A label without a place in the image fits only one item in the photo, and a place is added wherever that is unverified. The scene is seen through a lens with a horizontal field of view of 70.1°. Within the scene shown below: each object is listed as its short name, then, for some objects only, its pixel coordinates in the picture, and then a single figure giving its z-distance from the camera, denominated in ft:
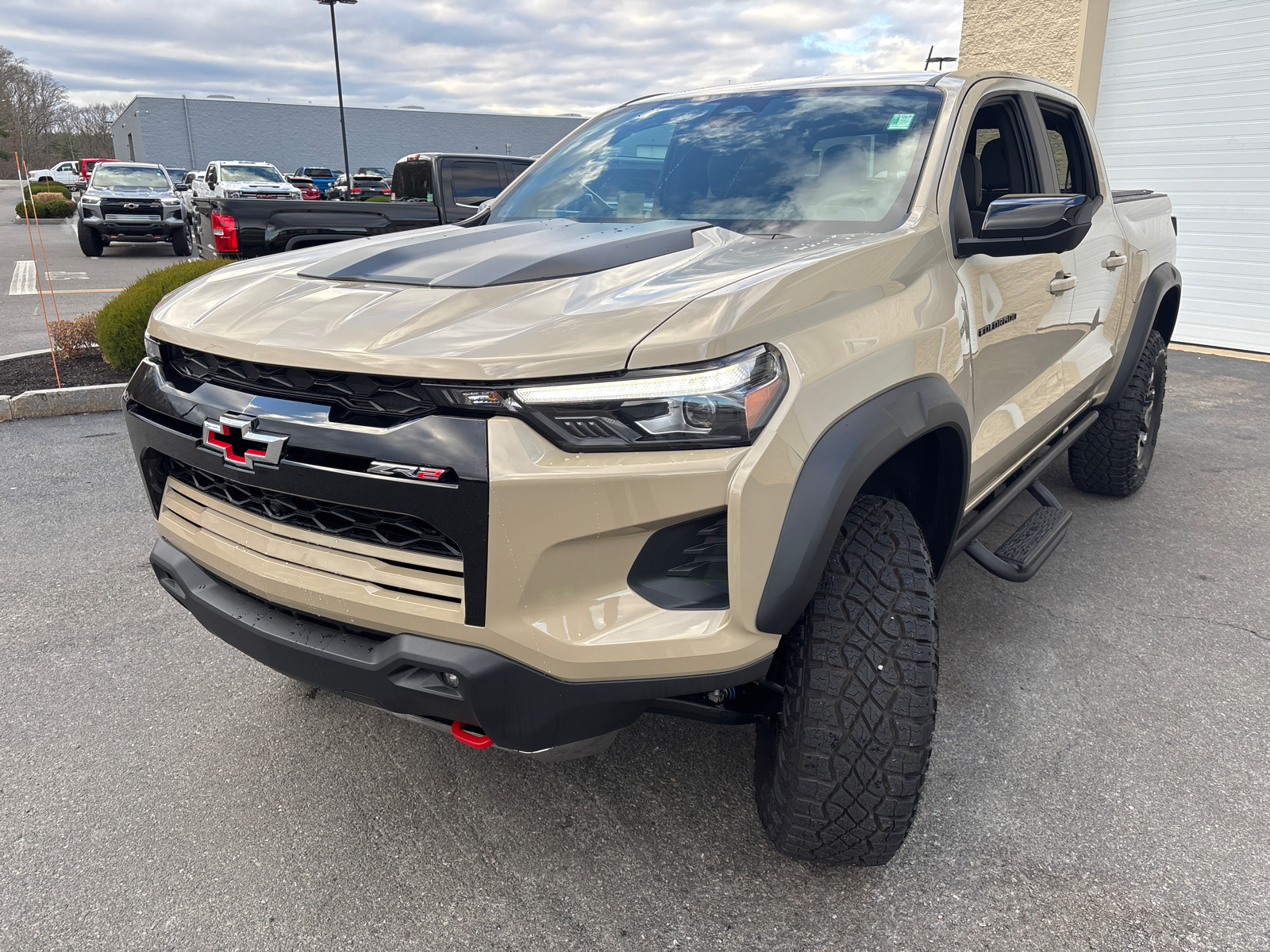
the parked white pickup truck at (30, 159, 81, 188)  142.41
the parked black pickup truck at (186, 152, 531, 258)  23.65
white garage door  27.07
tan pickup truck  5.18
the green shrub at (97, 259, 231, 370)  21.35
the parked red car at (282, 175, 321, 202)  90.48
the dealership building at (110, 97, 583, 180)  178.91
